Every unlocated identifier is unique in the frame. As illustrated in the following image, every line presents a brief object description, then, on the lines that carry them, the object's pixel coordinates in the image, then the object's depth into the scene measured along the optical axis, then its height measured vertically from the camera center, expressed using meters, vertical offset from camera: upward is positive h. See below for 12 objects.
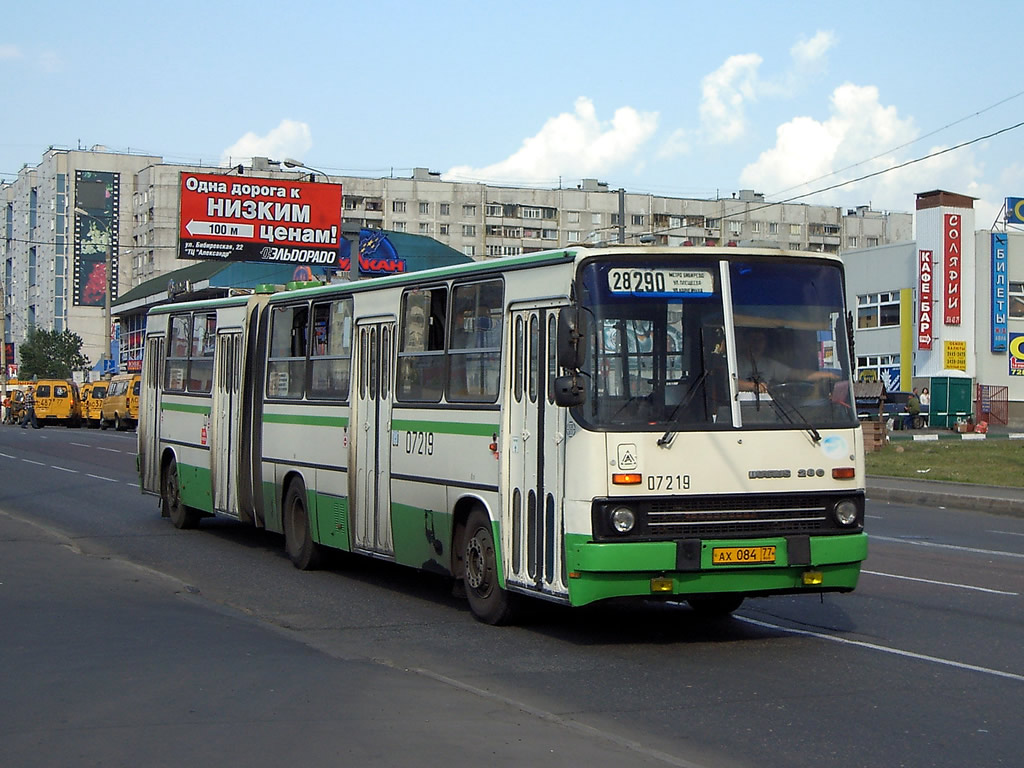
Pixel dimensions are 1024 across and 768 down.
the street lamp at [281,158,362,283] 30.95 +5.50
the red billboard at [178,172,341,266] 51.97 +6.90
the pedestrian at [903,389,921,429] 51.97 -0.28
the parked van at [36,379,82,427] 68.50 -0.10
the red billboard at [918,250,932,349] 55.16 +4.18
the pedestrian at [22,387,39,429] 68.62 -0.56
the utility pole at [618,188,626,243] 38.06 +5.66
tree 110.25 +3.46
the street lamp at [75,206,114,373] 74.26 +4.22
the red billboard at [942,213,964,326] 55.22 +5.51
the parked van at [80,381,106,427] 67.12 -0.08
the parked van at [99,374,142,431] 60.09 -0.16
